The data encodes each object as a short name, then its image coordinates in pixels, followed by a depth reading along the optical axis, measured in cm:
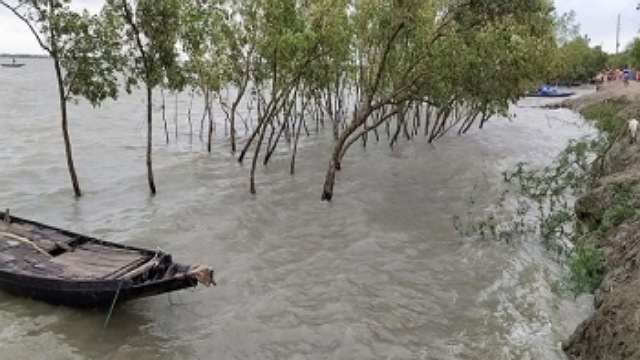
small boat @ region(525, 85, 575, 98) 7075
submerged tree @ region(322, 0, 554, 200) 1598
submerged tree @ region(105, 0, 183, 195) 1736
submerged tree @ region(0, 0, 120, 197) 1695
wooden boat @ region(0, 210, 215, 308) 1018
